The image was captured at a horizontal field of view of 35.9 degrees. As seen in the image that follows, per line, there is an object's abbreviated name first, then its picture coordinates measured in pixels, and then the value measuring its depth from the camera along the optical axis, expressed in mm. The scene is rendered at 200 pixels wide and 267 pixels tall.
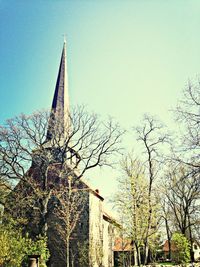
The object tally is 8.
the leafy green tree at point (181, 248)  27155
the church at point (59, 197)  25734
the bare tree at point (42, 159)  25156
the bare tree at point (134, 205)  23906
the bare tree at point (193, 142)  15383
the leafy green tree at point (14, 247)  17734
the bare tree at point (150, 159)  24266
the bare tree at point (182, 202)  31562
